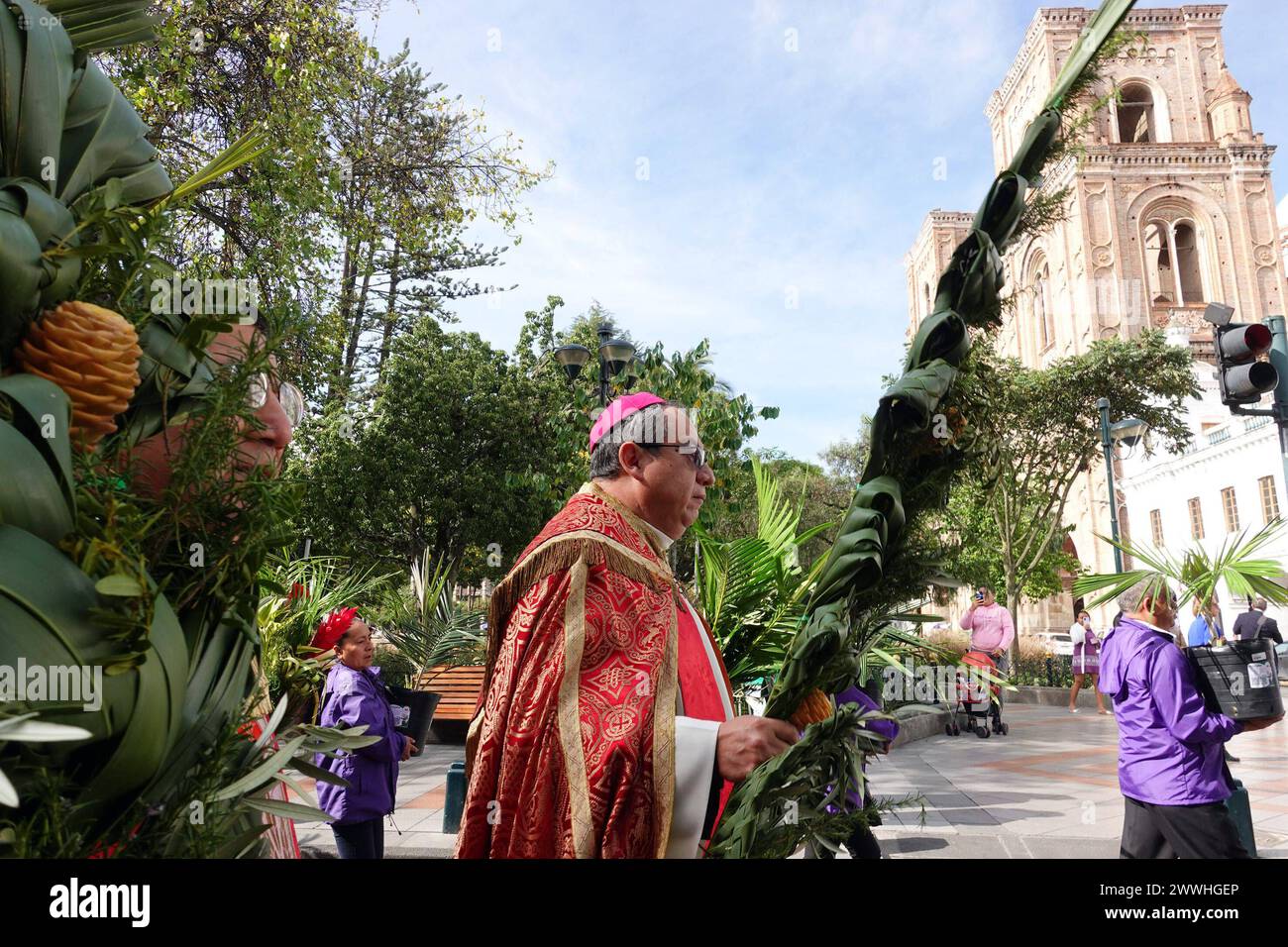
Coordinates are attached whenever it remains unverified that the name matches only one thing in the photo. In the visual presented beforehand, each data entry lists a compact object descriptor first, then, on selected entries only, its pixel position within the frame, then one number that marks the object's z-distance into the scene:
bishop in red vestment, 1.58
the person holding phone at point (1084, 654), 15.36
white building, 29.02
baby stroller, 13.48
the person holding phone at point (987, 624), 10.30
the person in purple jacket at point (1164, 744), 4.38
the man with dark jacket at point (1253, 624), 15.40
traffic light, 6.78
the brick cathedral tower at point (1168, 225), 39.53
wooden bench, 11.41
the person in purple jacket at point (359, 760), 4.77
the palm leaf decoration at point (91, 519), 0.62
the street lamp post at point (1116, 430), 17.59
